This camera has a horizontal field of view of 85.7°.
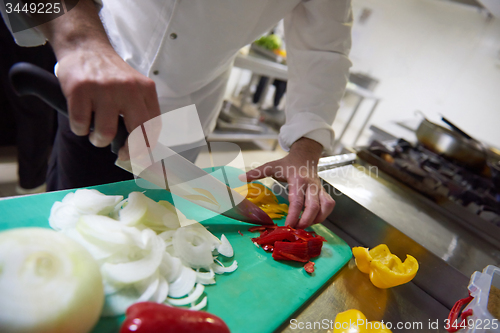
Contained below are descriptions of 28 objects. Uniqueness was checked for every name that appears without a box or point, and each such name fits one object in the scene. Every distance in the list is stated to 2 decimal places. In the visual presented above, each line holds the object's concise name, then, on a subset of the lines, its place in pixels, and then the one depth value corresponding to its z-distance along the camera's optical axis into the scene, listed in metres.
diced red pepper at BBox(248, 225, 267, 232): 0.80
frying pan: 1.48
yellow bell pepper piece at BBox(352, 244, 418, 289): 0.69
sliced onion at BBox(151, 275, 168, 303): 0.49
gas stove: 1.07
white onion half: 0.35
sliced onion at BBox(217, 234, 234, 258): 0.66
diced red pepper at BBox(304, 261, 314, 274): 0.71
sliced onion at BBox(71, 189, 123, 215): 0.58
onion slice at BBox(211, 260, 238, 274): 0.62
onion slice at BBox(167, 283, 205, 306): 0.51
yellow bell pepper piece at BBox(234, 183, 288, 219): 0.91
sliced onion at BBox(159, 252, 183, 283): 0.53
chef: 0.57
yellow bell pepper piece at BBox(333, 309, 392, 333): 0.57
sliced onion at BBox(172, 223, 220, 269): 0.58
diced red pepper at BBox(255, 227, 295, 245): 0.74
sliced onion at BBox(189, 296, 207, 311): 0.52
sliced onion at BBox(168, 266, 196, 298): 0.52
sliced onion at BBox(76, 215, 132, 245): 0.50
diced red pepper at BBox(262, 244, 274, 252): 0.74
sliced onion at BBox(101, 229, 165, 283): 0.47
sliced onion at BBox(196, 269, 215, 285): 0.57
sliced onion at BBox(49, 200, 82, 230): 0.57
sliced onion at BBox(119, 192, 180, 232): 0.59
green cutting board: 0.56
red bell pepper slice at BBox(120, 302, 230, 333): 0.39
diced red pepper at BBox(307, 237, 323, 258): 0.74
